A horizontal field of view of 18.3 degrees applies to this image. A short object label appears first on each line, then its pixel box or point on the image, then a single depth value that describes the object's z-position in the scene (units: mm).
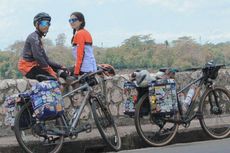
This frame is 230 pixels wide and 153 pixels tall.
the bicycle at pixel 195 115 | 10071
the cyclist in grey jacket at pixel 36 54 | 9362
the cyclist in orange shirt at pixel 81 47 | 9891
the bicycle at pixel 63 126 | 8886
